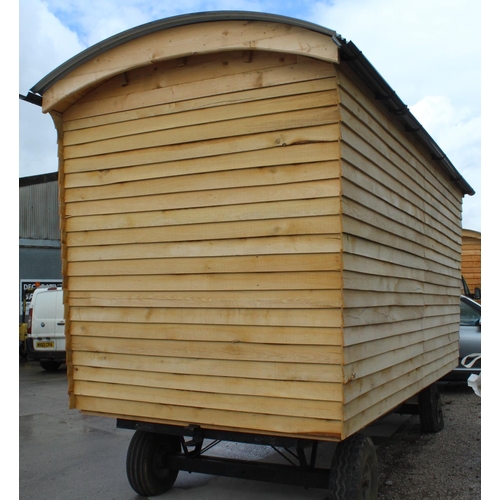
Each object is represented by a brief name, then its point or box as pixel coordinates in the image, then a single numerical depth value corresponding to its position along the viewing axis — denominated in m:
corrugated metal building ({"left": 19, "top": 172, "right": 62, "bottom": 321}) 17.59
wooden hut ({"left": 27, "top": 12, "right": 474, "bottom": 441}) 4.15
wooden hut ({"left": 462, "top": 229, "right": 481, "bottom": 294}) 16.67
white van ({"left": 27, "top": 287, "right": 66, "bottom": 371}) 13.84
